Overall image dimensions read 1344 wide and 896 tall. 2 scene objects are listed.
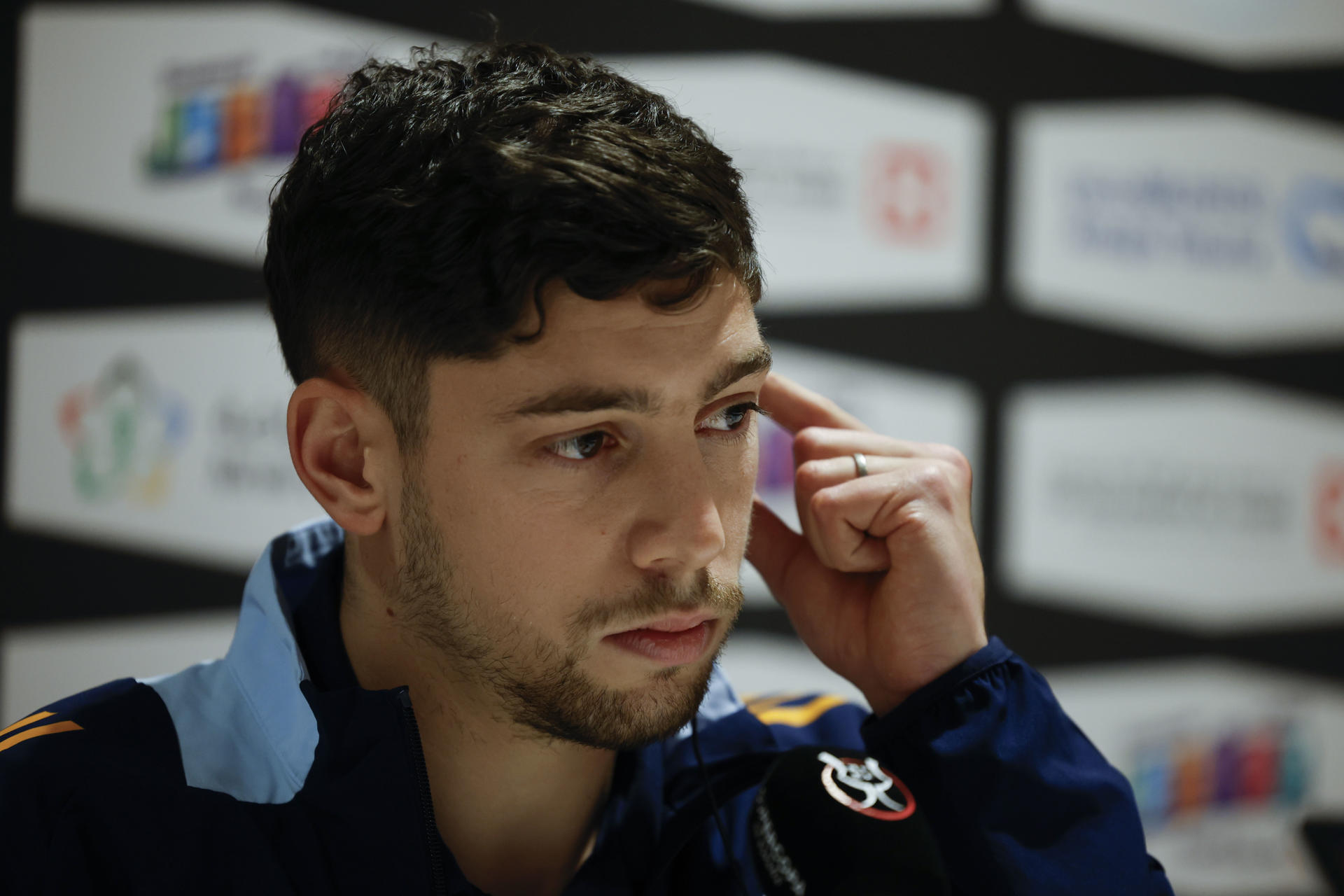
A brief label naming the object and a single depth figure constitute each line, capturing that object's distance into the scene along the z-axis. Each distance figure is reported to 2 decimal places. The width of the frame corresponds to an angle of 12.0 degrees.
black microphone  2.18
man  2.17
